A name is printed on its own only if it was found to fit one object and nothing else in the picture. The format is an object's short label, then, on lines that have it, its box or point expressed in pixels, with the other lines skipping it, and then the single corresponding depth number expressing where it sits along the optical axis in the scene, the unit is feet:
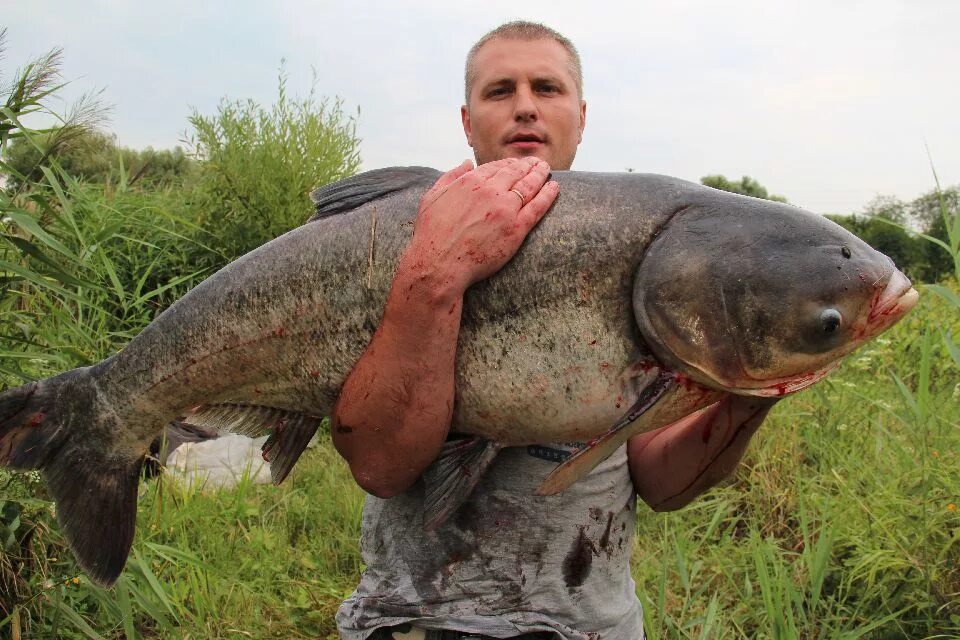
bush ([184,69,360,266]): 26.55
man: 5.34
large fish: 5.15
